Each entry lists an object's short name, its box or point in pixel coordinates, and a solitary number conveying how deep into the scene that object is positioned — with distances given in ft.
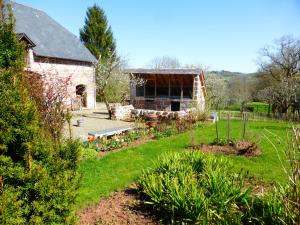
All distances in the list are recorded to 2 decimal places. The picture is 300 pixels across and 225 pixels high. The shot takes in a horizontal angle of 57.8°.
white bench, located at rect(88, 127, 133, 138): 40.13
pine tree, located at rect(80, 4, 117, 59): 136.05
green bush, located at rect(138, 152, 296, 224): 13.57
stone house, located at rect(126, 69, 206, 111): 79.25
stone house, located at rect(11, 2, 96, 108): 73.67
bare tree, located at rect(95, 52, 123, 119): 77.45
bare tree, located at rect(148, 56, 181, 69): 183.46
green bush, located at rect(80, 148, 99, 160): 30.07
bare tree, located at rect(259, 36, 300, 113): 89.04
